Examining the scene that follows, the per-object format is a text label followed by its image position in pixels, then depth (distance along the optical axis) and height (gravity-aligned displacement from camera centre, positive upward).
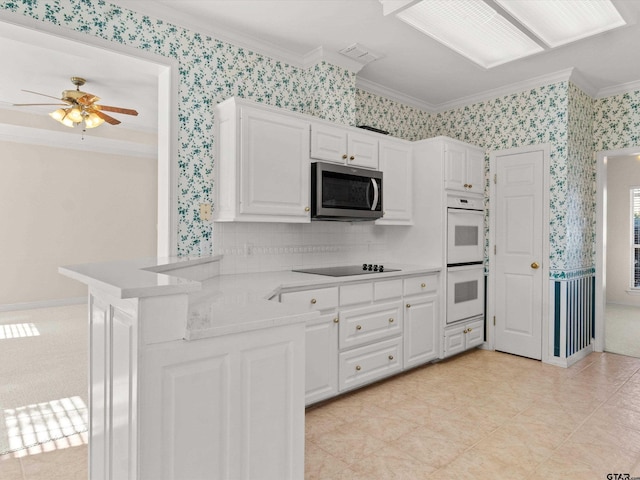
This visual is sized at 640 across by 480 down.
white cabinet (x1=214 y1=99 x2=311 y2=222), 2.79 +0.52
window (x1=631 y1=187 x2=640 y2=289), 6.63 +0.05
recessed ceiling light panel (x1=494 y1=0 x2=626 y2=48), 2.59 +1.51
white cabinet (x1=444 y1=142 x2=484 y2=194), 3.89 +0.71
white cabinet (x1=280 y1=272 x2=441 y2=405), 2.82 -0.74
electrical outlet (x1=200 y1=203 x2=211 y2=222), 2.93 +0.18
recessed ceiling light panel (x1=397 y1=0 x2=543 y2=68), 2.60 +1.49
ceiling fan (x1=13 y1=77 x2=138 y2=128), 4.39 +1.44
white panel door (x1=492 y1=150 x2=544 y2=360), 4.01 -0.14
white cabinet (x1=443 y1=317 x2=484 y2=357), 3.90 -0.99
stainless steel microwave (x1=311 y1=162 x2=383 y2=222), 3.14 +0.37
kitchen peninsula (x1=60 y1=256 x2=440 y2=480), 1.08 -0.43
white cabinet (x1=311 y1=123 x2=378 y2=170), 3.19 +0.77
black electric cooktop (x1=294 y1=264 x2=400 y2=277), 3.22 -0.28
